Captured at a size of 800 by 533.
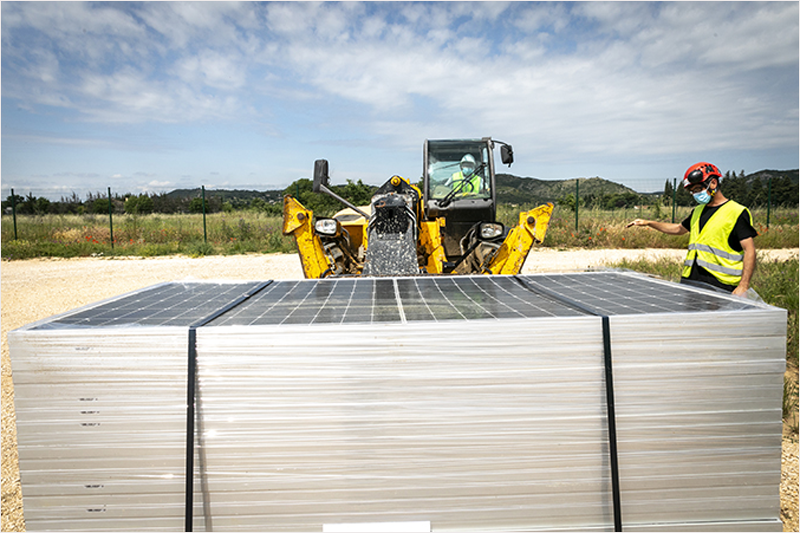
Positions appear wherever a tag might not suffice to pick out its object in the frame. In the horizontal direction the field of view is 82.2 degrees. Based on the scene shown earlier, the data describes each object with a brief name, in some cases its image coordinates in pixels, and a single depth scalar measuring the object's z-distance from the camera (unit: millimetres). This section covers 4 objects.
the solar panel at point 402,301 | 2338
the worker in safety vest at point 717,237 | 3676
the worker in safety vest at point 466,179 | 7392
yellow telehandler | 5930
